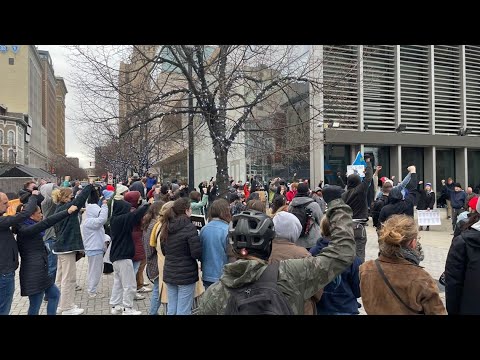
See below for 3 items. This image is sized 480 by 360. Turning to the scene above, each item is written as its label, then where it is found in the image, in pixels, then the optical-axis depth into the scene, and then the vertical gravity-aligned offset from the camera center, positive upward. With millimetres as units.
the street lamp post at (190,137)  9367 +1298
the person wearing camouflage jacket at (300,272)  2037 -476
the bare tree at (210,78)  8984 +2528
